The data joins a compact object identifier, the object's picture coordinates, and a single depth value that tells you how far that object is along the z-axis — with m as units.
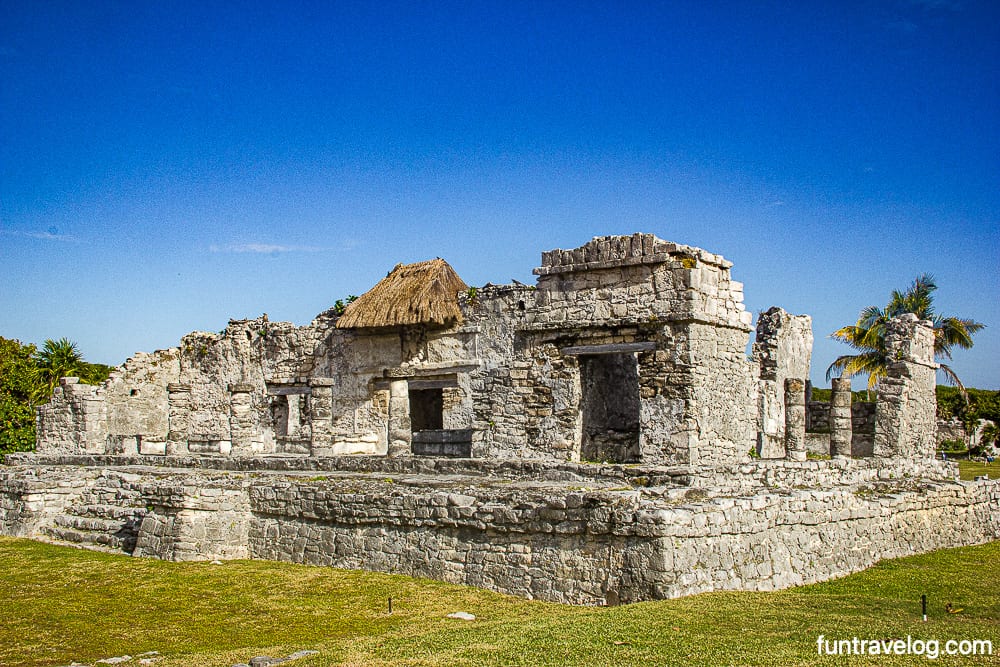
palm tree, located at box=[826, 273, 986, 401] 23.89
